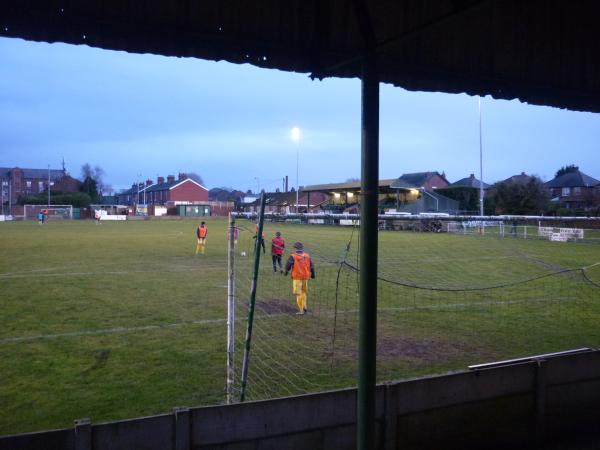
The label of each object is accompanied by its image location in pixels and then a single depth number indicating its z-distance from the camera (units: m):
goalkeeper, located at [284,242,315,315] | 11.74
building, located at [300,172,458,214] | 48.74
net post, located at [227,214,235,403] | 6.15
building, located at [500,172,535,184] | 45.19
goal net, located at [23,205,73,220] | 77.12
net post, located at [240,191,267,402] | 5.56
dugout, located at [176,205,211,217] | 85.06
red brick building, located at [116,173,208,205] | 98.31
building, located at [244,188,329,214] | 59.22
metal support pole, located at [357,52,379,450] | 2.21
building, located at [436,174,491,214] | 52.20
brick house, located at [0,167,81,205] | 107.12
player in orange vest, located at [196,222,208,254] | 24.58
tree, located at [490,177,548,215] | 41.41
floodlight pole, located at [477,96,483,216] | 40.54
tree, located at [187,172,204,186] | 111.04
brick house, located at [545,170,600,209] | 58.09
